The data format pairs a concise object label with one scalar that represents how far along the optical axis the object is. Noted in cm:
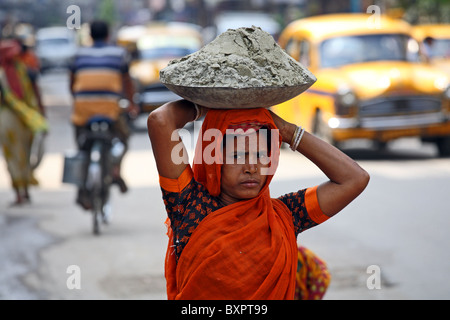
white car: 4278
